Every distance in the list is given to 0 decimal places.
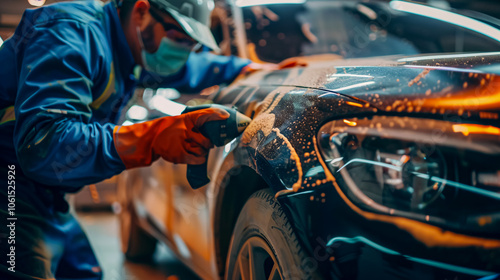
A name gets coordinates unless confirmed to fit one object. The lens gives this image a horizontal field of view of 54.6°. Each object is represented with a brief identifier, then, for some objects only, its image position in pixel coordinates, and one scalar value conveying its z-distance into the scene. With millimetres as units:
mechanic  1376
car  1065
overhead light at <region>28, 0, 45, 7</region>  1620
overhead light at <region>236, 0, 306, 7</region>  2613
